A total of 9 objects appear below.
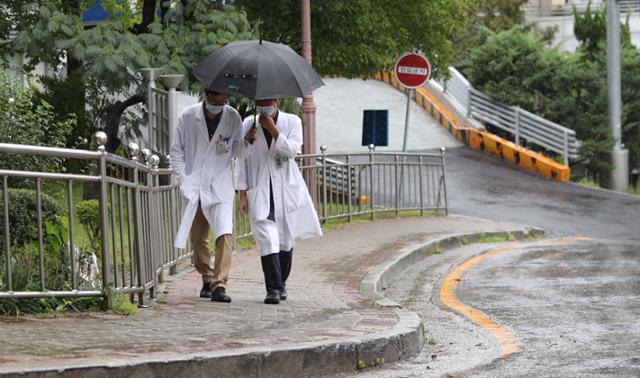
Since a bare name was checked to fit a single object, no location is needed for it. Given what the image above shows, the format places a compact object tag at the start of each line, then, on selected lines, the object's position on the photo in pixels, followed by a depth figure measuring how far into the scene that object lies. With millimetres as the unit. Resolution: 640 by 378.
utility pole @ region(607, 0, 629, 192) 31250
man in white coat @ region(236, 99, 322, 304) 10289
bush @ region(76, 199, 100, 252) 10016
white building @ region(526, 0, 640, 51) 56188
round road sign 23172
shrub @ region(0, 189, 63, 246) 9500
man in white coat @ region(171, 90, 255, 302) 10266
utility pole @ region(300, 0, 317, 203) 19600
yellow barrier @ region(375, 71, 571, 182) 31578
